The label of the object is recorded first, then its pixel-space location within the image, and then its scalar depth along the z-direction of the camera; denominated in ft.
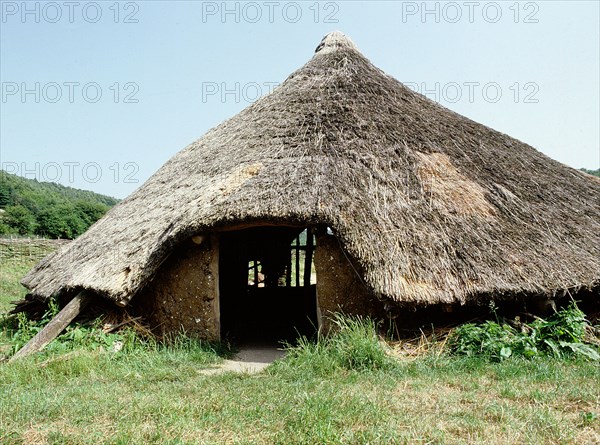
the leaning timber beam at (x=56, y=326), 18.25
